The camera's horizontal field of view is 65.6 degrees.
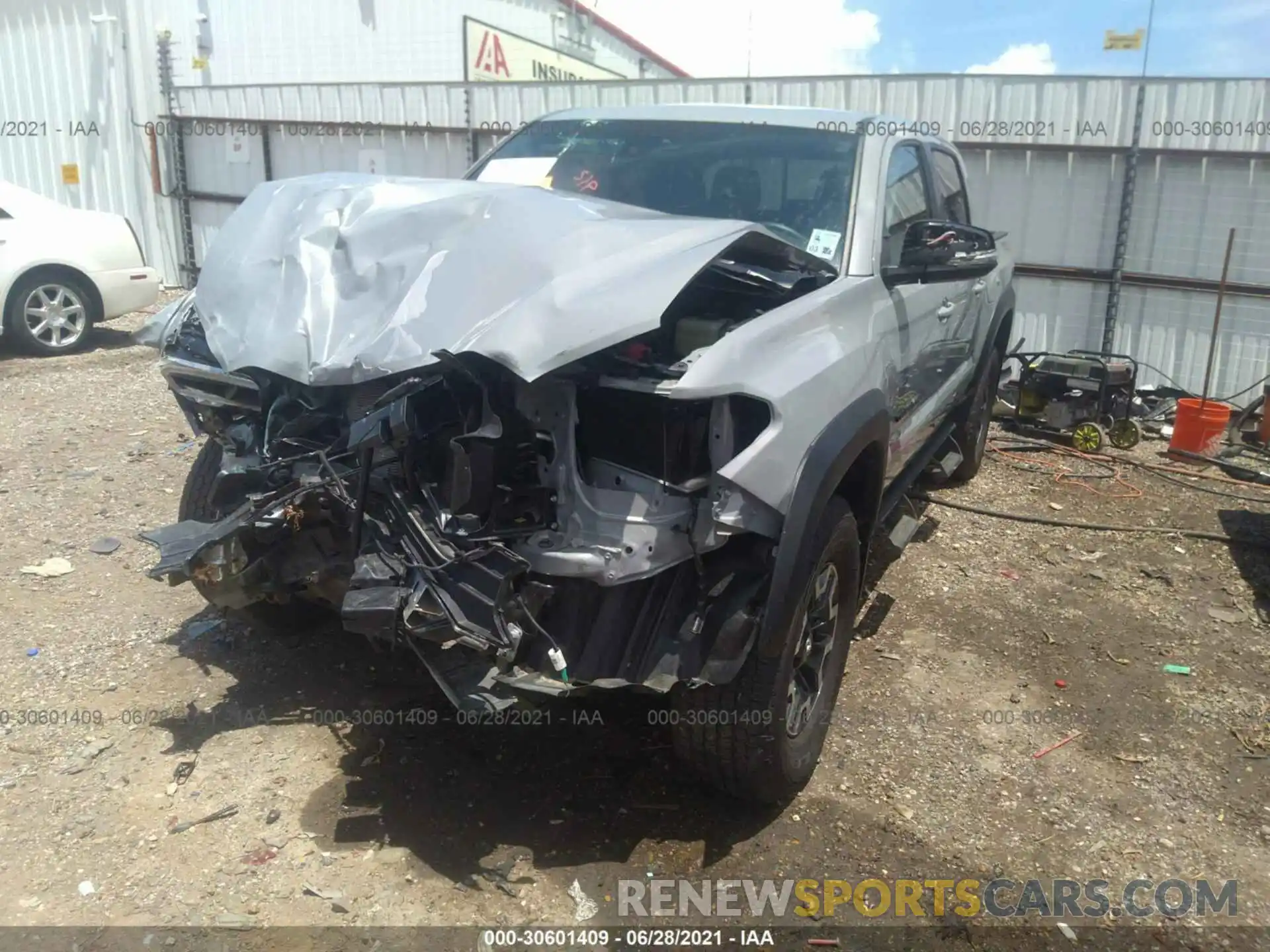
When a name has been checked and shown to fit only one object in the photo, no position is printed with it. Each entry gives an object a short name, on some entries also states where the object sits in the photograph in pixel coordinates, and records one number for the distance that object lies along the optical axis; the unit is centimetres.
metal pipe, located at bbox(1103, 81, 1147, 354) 807
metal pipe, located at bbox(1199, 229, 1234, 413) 749
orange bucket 704
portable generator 735
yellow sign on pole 840
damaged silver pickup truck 245
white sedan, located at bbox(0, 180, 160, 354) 871
